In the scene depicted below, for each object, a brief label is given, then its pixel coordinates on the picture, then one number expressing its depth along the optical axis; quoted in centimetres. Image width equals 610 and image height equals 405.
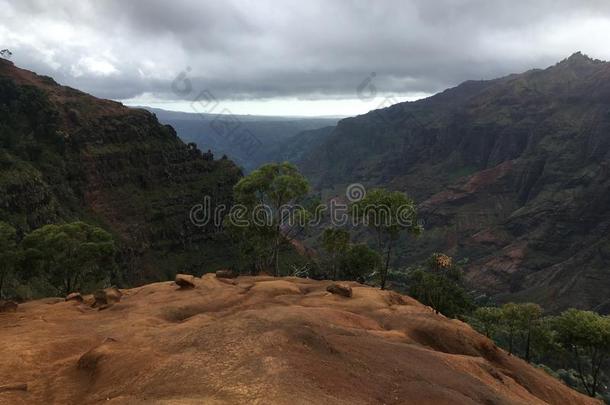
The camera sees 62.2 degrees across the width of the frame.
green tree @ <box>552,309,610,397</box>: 4472
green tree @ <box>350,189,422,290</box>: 4994
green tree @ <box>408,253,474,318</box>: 6556
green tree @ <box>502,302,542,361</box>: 4919
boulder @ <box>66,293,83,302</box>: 4144
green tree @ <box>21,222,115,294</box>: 4916
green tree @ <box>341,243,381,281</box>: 7006
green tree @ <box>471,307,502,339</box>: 5296
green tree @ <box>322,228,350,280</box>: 6038
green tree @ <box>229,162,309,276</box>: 5019
